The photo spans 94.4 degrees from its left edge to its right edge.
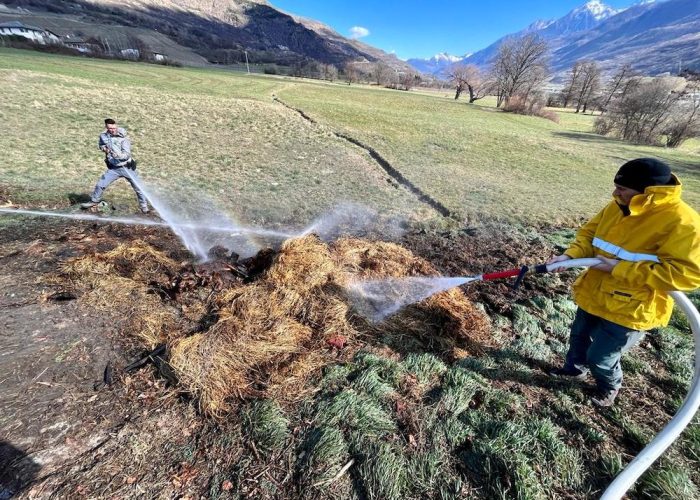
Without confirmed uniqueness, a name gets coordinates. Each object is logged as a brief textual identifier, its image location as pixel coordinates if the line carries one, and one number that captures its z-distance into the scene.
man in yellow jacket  2.45
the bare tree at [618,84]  51.09
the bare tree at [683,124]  29.02
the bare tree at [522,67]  56.56
